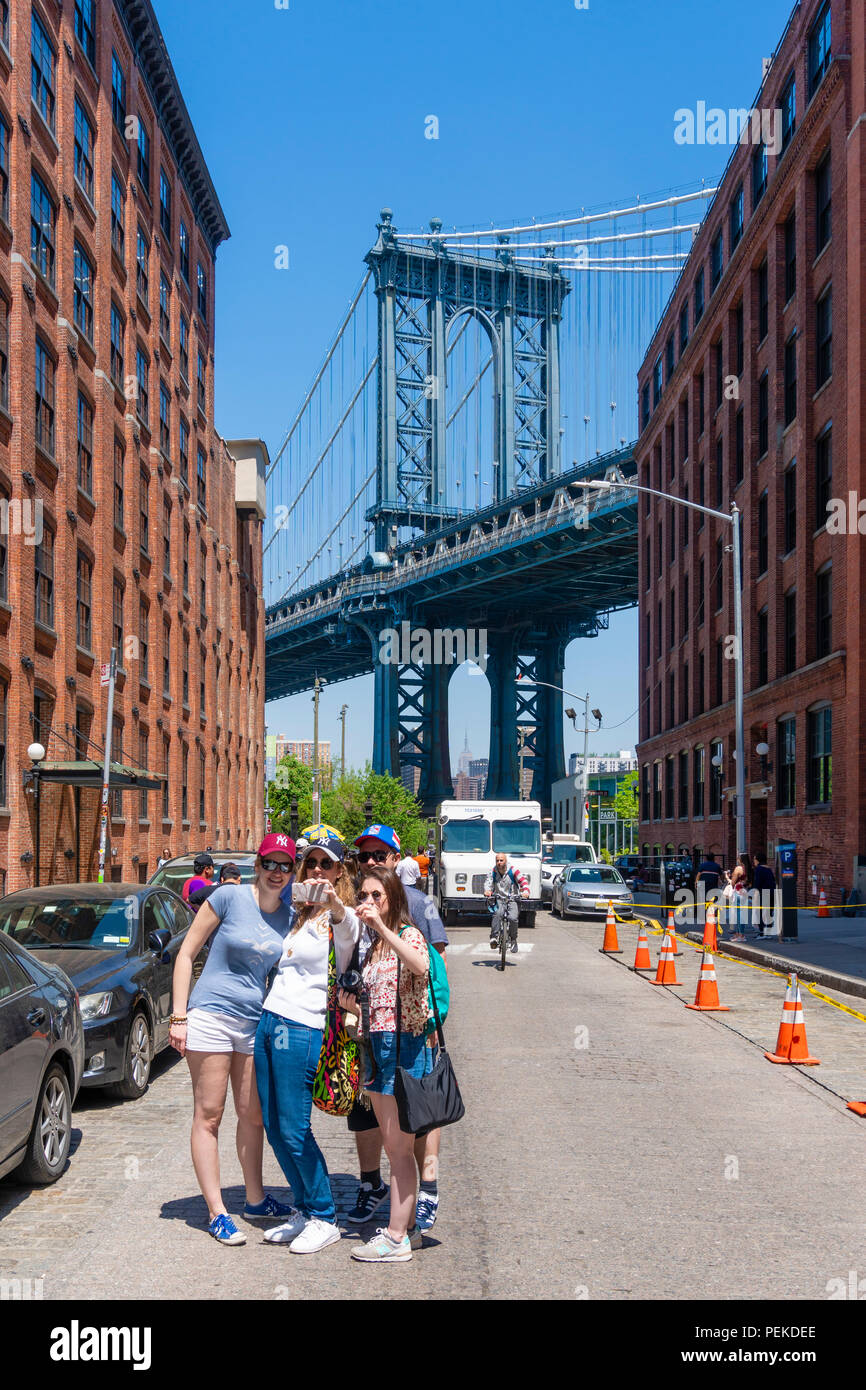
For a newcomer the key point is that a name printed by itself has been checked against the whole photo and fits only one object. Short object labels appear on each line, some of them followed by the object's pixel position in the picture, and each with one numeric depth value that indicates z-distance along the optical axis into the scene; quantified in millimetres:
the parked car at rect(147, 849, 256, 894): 18203
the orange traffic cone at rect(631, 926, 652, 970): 19812
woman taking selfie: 5855
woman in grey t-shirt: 6016
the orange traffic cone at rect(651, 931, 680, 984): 17609
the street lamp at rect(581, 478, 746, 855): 27562
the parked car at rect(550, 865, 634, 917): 33594
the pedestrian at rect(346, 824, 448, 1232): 5902
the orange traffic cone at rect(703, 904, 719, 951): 20516
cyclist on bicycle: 19594
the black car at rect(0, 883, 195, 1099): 9094
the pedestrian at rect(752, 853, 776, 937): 24766
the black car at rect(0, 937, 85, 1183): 6562
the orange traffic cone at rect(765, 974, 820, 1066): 11203
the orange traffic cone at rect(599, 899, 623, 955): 23359
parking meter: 22812
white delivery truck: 31359
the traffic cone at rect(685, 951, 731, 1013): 14843
